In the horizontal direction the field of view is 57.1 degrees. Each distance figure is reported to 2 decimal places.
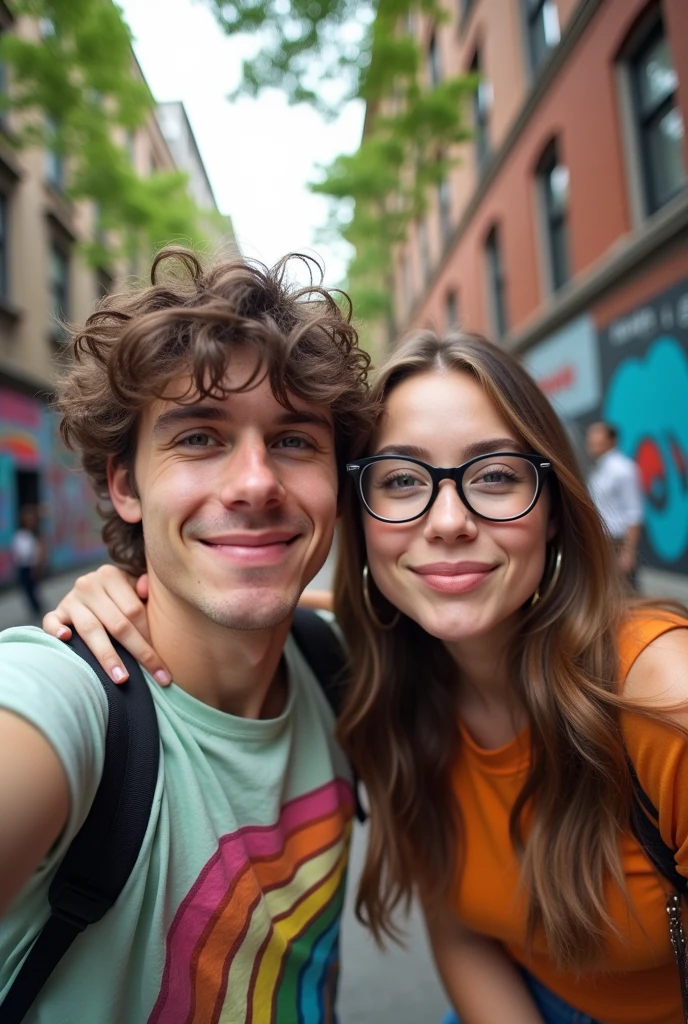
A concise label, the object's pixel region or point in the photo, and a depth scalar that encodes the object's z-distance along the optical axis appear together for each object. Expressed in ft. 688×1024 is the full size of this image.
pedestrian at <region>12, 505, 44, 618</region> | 31.18
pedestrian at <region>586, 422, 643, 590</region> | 19.92
